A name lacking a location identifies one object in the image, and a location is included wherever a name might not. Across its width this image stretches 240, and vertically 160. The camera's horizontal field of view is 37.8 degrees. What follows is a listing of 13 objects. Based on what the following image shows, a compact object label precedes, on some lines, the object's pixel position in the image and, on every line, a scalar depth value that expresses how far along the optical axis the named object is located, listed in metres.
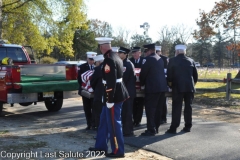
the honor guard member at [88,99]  8.23
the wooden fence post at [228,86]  12.62
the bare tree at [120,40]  68.19
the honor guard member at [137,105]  8.65
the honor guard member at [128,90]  7.38
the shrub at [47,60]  43.23
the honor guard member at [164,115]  8.95
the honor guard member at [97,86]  6.98
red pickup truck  9.14
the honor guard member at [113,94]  5.62
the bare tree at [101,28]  71.51
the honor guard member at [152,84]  7.32
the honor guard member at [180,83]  7.54
